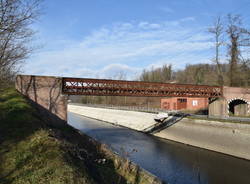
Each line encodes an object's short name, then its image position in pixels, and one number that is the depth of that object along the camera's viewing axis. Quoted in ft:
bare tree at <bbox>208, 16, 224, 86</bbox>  133.59
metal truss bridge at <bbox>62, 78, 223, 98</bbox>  89.25
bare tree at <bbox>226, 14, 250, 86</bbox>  124.21
